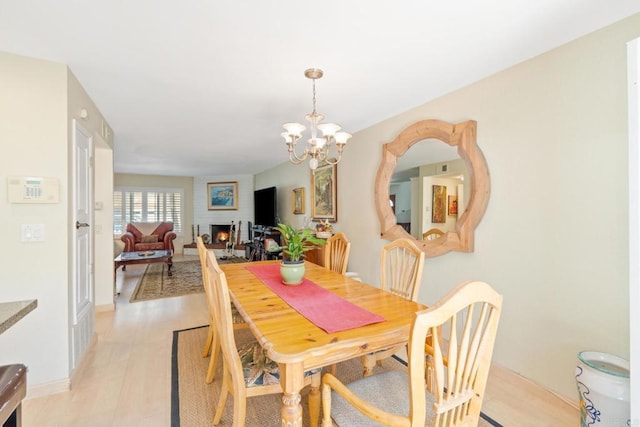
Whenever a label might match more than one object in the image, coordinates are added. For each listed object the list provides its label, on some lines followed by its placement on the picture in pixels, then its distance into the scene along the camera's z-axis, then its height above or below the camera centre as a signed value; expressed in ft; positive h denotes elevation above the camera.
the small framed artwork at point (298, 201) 17.68 +0.52
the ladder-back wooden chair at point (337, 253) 8.95 -1.40
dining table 3.70 -1.79
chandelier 7.06 +1.88
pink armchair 19.88 -2.06
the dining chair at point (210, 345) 6.62 -3.32
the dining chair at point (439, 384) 2.83 -1.90
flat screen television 20.79 +0.16
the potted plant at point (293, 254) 6.48 -1.02
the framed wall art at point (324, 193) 13.94 +0.83
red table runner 4.58 -1.77
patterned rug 14.30 -4.21
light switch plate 6.47 -0.58
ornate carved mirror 7.71 +0.58
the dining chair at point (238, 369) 4.35 -2.70
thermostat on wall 6.33 +0.40
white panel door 7.29 -1.13
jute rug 5.62 -4.10
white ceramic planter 4.60 -2.94
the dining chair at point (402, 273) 5.98 -1.51
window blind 25.44 +0.19
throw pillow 21.52 -2.24
